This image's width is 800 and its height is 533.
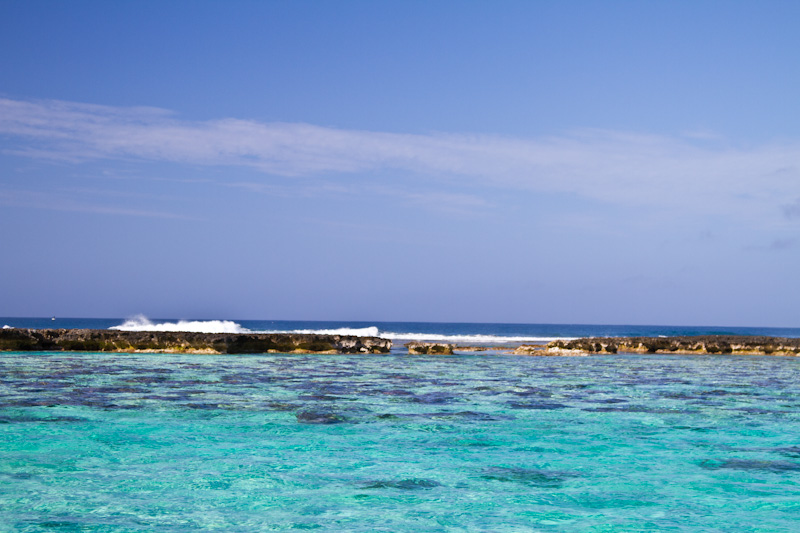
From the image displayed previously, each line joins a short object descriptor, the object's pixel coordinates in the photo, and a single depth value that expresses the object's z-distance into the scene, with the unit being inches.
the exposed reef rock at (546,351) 1823.7
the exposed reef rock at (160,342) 1443.2
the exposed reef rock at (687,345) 1878.7
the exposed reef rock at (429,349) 1767.0
